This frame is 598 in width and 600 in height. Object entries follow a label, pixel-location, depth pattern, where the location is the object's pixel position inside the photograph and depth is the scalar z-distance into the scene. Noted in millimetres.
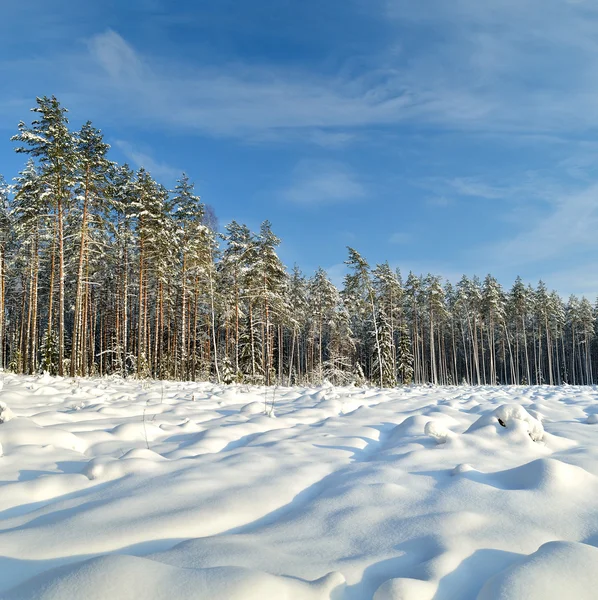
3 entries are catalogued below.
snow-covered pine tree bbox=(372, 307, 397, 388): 32181
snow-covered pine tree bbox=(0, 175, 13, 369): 23906
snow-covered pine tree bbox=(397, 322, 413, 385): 41062
